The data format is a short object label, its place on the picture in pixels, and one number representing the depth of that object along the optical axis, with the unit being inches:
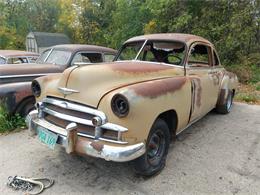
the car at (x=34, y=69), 152.1
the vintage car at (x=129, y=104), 85.8
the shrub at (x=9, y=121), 153.2
